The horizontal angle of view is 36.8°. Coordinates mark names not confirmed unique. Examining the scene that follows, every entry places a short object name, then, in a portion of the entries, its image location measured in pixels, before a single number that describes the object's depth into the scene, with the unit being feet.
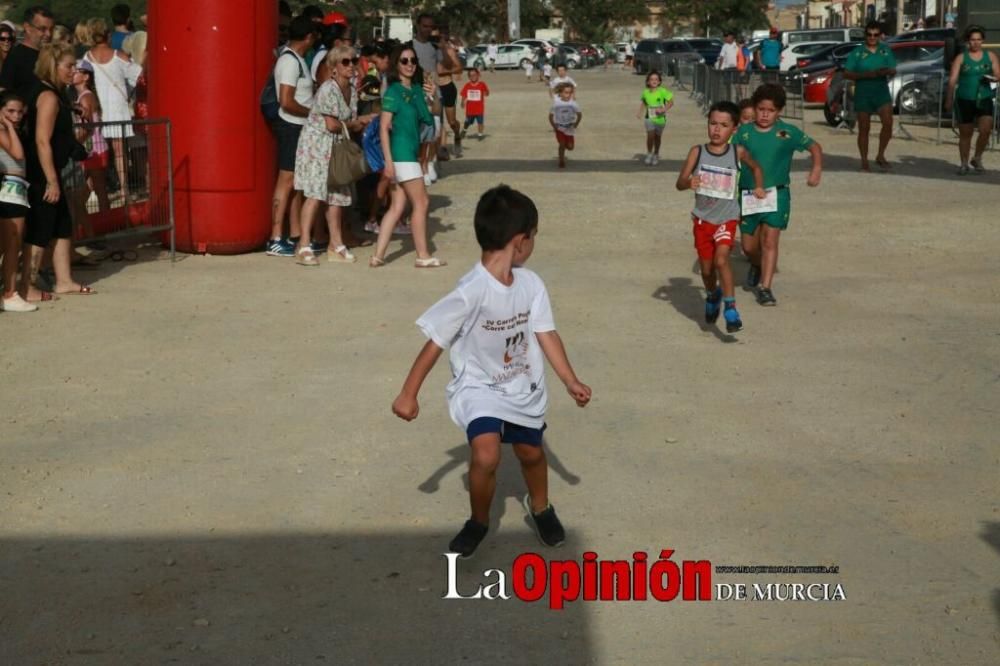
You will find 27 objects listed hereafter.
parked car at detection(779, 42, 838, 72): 142.20
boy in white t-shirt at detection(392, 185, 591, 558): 16.57
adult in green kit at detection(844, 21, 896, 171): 56.85
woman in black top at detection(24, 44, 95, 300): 31.83
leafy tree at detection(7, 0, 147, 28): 249.28
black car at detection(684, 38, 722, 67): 177.47
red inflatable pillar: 37.73
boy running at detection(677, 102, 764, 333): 29.30
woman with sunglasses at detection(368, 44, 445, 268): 35.65
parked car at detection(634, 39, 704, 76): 170.93
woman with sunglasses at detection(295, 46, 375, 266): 36.76
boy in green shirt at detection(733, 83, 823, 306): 31.22
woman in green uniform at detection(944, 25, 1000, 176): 55.36
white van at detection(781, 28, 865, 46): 151.94
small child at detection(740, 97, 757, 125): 38.54
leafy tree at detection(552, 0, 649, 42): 341.62
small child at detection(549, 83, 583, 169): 61.98
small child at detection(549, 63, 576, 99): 65.10
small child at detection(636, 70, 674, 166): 62.39
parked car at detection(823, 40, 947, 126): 82.53
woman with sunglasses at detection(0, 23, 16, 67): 44.47
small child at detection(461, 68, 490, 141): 77.77
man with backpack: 37.22
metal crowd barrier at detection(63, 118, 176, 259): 36.11
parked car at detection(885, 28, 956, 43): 100.63
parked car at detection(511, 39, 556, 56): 224.33
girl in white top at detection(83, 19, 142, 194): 43.47
